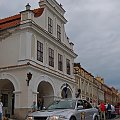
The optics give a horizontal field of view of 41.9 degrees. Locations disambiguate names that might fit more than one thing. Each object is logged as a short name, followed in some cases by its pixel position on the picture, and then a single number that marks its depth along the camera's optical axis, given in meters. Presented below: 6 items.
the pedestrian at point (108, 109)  15.90
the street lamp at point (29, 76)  13.78
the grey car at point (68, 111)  6.78
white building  14.10
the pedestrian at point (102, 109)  14.07
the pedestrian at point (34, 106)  13.87
